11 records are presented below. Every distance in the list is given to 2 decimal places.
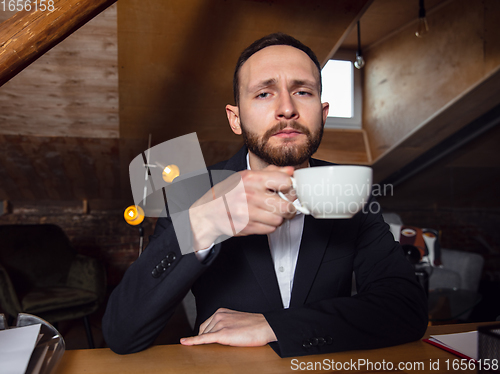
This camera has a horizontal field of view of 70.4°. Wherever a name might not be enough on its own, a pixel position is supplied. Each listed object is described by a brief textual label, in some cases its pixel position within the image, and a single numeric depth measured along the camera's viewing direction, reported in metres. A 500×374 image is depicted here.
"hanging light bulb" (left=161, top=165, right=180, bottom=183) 2.14
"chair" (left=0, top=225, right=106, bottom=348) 2.67
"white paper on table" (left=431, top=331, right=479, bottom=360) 0.67
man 0.72
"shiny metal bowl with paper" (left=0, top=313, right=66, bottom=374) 0.57
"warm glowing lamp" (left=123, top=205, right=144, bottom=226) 2.71
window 4.78
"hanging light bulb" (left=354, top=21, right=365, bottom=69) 2.95
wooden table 0.62
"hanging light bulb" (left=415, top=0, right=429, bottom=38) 2.48
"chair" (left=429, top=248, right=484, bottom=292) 3.12
